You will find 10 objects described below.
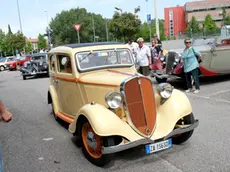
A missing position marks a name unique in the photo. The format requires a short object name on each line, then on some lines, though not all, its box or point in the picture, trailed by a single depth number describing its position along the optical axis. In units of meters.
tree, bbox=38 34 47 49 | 71.72
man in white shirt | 7.57
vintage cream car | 3.16
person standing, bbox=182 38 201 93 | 6.71
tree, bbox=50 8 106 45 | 64.41
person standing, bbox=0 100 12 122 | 2.31
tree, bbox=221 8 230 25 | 54.38
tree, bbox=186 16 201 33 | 65.11
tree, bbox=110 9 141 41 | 40.93
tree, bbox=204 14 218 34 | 61.38
